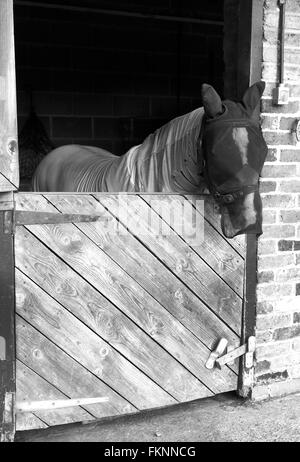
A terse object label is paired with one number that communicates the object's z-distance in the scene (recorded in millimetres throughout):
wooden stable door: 2740
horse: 2699
